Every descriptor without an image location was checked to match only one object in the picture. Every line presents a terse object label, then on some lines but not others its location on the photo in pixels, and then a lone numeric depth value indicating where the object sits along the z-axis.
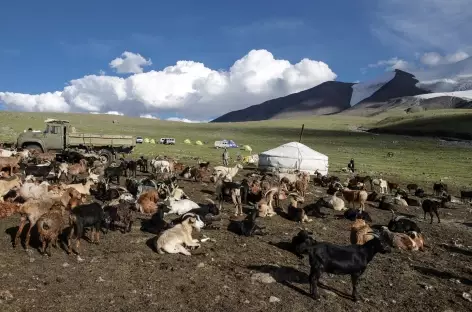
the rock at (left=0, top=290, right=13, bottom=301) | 7.45
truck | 29.38
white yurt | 31.22
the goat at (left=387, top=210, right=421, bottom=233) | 13.34
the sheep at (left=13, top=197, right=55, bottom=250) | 10.01
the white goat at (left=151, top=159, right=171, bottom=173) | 24.52
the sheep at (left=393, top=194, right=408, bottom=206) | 20.09
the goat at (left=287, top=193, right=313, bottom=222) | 14.86
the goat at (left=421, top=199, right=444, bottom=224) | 16.45
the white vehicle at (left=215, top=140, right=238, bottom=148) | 61.53
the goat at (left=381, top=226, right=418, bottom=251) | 12.34
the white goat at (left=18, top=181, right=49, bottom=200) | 13.91
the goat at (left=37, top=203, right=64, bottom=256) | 9.56
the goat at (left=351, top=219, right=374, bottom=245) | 11.63
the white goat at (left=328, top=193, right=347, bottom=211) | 17.72
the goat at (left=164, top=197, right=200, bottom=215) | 14.66
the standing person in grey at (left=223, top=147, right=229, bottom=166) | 35.10
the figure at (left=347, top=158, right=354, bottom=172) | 35.67
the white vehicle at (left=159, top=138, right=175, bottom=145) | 65.06
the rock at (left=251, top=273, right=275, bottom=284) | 9.10
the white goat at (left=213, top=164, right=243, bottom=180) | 22.98
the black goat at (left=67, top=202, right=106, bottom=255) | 10.03
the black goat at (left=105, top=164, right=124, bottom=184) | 19.83
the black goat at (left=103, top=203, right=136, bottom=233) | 11.95
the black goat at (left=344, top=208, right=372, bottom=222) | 15.68
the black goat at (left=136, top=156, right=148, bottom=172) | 25.95
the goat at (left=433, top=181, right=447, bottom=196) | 24.14
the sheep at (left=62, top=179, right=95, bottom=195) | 16.02
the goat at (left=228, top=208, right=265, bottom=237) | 12.49
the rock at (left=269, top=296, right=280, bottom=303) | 8.16
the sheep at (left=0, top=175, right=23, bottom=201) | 14.68
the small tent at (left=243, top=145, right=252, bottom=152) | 58.31
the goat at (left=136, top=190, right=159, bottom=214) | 14.41
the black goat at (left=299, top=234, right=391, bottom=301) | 8.30
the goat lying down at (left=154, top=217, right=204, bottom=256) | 10.40
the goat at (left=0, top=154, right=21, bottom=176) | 20.72
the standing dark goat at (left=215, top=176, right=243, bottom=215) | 16.06
